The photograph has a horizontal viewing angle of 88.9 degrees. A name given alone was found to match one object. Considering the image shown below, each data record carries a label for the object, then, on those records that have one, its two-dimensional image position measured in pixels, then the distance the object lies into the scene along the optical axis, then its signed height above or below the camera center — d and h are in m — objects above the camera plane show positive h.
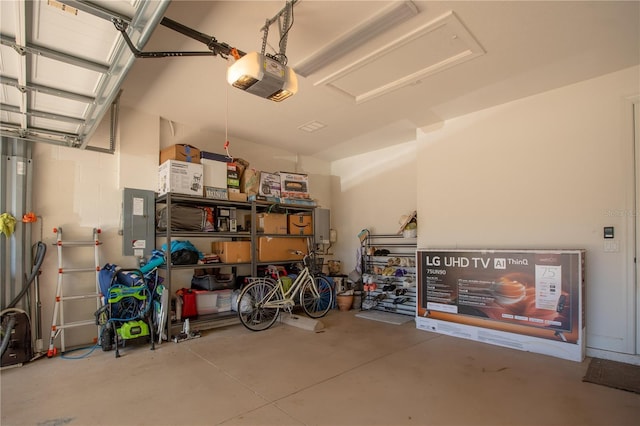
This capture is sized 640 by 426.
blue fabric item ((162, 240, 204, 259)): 4.23 -0.39
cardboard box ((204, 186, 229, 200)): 4.51 +0.33
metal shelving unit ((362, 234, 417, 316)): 5.29 -0.91
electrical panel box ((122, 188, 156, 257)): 4.05 -0.07
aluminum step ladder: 3.54 -0.81
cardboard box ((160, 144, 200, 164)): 4.33 +0.85
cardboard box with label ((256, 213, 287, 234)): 5.19 -0.10
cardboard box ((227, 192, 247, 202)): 4.81 +0.31
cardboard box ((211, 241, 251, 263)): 4.71 -0.50
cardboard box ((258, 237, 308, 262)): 5.06 -0.50
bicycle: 4.52 -1.19
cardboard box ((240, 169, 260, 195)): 5.02 +0.54
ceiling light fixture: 2.42 +1.52
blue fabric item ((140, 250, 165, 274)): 3.96 -0.56
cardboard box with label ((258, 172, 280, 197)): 5.23 +0.53
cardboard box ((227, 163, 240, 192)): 4.85 +0.58
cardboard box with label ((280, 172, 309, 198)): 5.54 +0.56
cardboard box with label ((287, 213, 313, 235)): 5.57 -0.12
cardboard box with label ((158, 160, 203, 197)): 4.19 +0.51
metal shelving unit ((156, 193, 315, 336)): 4.15 -0.29
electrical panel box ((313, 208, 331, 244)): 6.27 -0.17
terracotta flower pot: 5.73 -1.48
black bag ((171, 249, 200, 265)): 4.16 -0.52
